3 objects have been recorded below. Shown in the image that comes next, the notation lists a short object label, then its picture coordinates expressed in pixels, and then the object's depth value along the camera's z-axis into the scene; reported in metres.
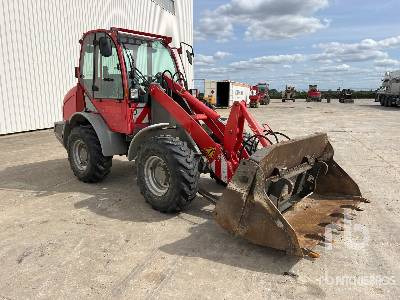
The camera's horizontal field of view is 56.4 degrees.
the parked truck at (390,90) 32.69
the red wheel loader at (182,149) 3.74
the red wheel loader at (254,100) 34.99
